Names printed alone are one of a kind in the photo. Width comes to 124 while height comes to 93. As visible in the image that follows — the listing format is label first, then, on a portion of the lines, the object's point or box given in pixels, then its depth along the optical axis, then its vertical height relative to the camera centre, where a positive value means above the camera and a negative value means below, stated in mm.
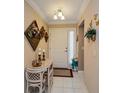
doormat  3096 -1152
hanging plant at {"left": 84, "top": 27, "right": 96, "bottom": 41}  1471 +239
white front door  3904 -58
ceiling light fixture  2433 +1096
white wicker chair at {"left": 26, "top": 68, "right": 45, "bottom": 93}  1643 -707
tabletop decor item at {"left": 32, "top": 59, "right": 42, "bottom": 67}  2016 -483
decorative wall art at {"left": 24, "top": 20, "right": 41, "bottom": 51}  1999 +331
